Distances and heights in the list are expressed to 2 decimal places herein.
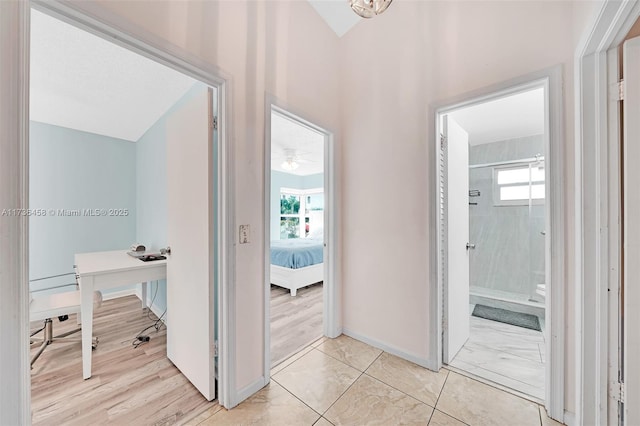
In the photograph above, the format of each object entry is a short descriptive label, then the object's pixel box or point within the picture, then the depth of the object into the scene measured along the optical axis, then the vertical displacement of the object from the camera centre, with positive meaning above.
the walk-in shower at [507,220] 3.26 -0.10
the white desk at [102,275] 1.75 -0.51
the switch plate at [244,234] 1.54 -0.13
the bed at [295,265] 3.55 -0.80
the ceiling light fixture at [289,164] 4.83 +1.02
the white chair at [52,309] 1.73 -0.71
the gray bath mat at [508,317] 2.60 -1.20
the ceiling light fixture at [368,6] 1.05 +0.92
